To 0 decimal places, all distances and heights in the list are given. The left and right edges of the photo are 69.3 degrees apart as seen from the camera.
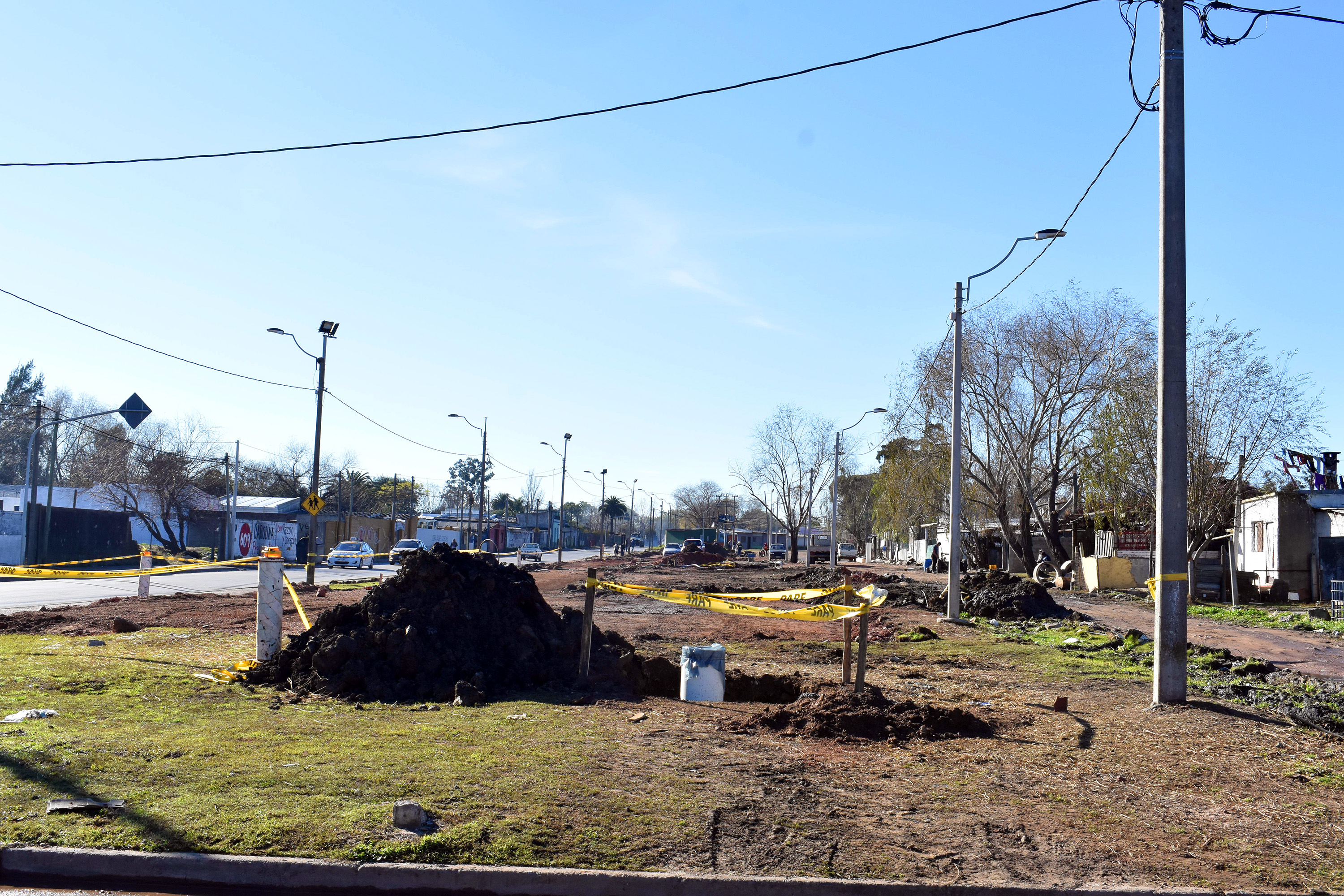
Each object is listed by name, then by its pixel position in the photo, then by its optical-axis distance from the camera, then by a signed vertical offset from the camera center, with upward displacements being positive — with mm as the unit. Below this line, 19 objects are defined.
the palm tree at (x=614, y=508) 143375 +1154
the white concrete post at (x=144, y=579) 21625 -1762
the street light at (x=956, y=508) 21609 +435
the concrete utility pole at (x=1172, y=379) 9367 +1529
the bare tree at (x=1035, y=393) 39688 +5624
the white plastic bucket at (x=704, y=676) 10078 -1631
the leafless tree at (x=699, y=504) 160000 +2521
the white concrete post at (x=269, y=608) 10758 -1139
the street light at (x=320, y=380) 30391 +3978
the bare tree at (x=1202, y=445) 33750 +3160
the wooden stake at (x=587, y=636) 10086 -1249
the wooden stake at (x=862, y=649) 9609 -1240
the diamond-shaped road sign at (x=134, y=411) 37000 +3461
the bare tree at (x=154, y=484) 56219 +1092
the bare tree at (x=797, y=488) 87312 +2980
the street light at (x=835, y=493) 49250 +1501
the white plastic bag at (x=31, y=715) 7758 -1748
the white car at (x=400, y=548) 48375 -2127
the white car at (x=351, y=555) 47969 -2307
